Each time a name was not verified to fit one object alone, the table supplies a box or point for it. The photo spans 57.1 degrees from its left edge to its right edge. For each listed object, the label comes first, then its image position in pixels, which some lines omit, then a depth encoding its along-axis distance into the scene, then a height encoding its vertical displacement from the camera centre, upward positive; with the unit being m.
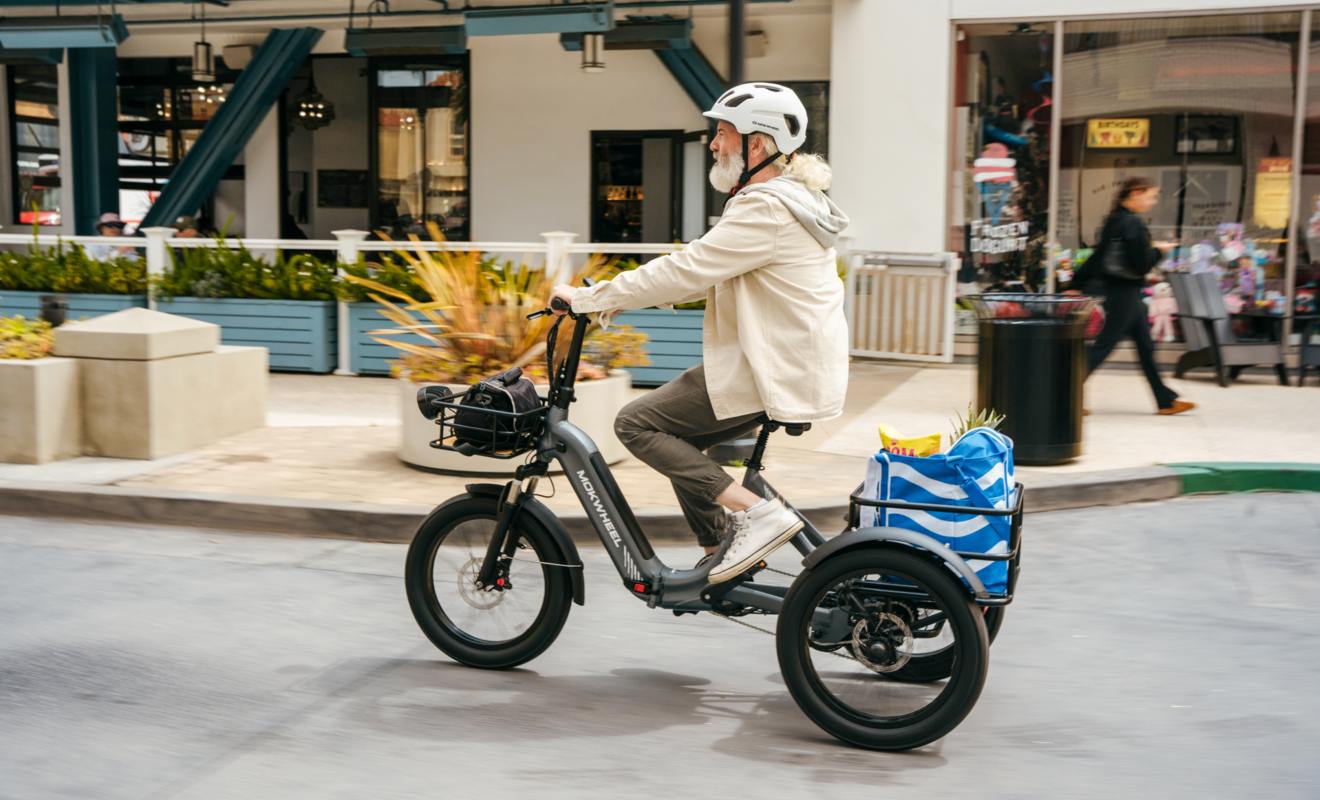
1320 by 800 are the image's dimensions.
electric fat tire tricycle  3.46 -0.94
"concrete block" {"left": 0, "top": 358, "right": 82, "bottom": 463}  7.04 -0.72
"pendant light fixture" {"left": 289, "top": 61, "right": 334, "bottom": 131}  16.52 +2.44
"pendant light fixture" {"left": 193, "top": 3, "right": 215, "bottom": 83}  14.90 +2.79
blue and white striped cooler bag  3.53 -0.57
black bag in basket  3.88 -0.41
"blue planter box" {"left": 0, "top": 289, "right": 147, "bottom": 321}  12.12 -0.18
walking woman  8.90 +0.22
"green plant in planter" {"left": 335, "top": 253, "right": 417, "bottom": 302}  10.80 +0.10
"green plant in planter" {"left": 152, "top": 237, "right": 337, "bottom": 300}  11.58 +0.10
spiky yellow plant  7.11 -0.22
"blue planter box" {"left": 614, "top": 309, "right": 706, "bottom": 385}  10.78 -0.45
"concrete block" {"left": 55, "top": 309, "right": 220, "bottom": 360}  7.15 -0.30
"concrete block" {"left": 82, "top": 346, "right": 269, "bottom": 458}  7.23 -0.72
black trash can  7.15 -0.43
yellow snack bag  3.71 -0.46
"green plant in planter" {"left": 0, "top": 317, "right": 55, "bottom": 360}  7.26 -0.32
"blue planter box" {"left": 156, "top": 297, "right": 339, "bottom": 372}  11.59 -0.38
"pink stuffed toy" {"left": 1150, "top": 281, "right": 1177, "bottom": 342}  12.55 -0.14
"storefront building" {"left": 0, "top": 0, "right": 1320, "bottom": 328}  12.49 +2.02
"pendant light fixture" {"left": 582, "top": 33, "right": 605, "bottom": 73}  13.03 +2.59
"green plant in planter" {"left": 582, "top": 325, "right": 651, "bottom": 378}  7.50 -0.37
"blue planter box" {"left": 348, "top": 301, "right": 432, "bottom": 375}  11.47 -0.53
